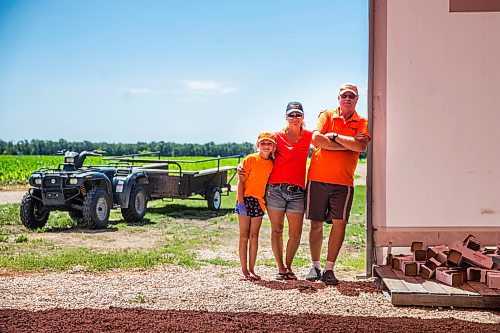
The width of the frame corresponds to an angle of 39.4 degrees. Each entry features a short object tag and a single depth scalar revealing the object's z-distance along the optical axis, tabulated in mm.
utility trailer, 9242
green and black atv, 8539
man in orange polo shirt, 4875
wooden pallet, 4246
